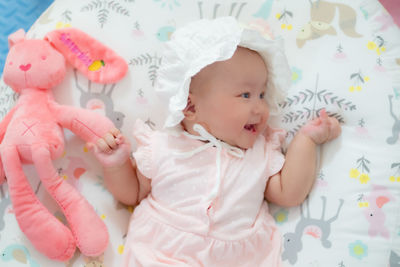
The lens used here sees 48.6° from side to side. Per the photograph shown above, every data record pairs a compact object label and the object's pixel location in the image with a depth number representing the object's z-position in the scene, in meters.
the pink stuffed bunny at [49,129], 1.07
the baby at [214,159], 1.07
